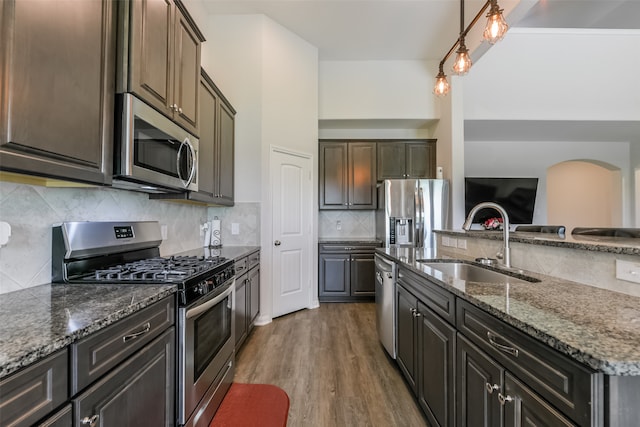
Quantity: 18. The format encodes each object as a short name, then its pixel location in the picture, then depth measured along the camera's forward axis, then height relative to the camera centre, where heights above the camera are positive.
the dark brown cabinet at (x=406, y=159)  4.57 +0.96
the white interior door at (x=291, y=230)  3.45 -0.17
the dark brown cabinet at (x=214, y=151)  2.40 +0.66
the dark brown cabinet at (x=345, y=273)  4.17 -0.82
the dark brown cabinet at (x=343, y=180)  4.55 +0.61
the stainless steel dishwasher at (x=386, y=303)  2.26 -0.73
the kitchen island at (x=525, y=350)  0.63 -0.40
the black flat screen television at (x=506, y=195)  4.93 +0.41
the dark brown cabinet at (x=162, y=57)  1.30 +0.88
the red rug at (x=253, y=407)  1.70 -1.23
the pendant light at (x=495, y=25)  1.93 +1.35
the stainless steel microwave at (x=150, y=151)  1.28 +0.36
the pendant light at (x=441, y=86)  2.73 +1.28
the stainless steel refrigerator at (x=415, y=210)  4.00 +0.11
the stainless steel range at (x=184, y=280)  1.33 -0.33
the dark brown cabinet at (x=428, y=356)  1.35 -0.79
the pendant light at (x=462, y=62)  2.32 +1.29
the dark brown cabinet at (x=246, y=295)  2.41 -0.75
